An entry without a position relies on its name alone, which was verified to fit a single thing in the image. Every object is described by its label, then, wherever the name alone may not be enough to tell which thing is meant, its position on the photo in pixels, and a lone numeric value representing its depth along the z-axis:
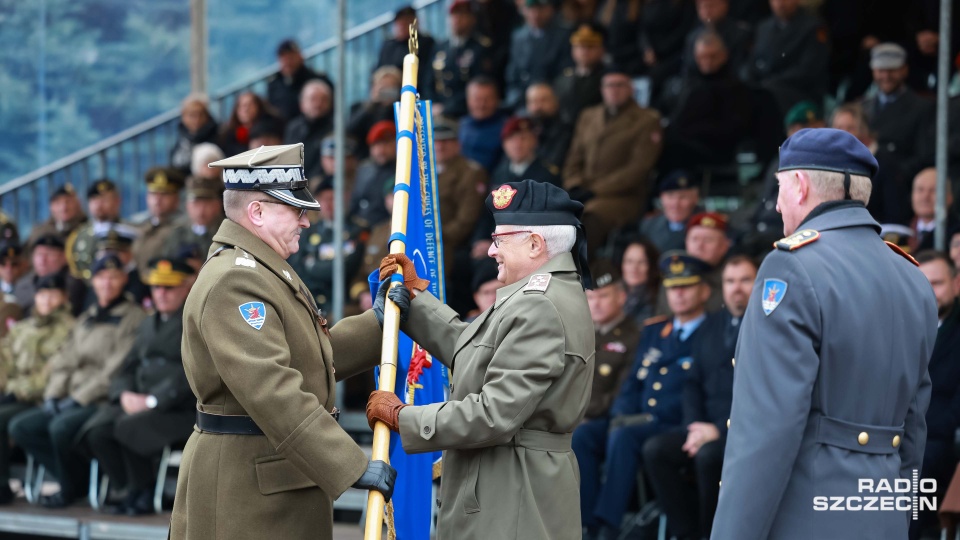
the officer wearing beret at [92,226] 20.73
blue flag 9.15
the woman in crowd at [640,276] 16.06
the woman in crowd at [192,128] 23.22
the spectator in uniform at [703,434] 12.59
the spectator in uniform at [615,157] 18.43
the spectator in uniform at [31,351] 17.70
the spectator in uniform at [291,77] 24.36
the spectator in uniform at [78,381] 16.67
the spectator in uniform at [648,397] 13.35
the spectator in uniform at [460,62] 22.92
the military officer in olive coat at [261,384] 7.70
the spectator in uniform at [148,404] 15.63
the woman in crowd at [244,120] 23.44
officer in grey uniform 6.66
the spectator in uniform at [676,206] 17.08
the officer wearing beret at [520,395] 7.52
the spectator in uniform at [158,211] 20.66
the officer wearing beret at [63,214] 22.30
